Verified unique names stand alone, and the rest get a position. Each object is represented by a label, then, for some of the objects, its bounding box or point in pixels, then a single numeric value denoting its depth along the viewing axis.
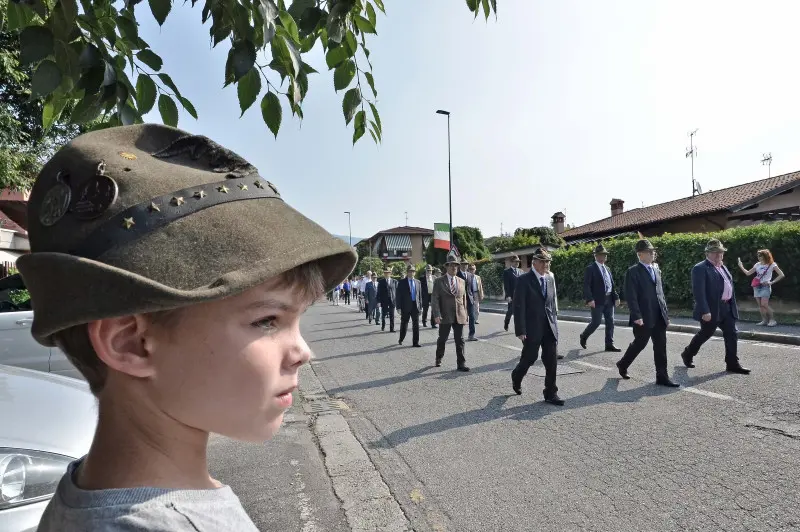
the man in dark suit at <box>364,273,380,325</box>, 20.28
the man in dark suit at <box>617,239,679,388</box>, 7.02
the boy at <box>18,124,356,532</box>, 0.74
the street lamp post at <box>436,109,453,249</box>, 30.29
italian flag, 29.91
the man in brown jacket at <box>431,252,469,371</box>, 9.10
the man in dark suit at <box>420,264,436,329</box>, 15.26
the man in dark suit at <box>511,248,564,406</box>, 6.52
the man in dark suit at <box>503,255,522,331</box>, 14.57
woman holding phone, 11.97
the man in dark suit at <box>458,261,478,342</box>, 13.14
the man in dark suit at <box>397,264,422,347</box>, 12.34
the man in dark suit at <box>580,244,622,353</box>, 10.30
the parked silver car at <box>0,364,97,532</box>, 2.18
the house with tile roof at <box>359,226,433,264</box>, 85.44
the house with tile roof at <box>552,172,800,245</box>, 22.00
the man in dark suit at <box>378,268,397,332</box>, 16.78
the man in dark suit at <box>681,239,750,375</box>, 7.42
